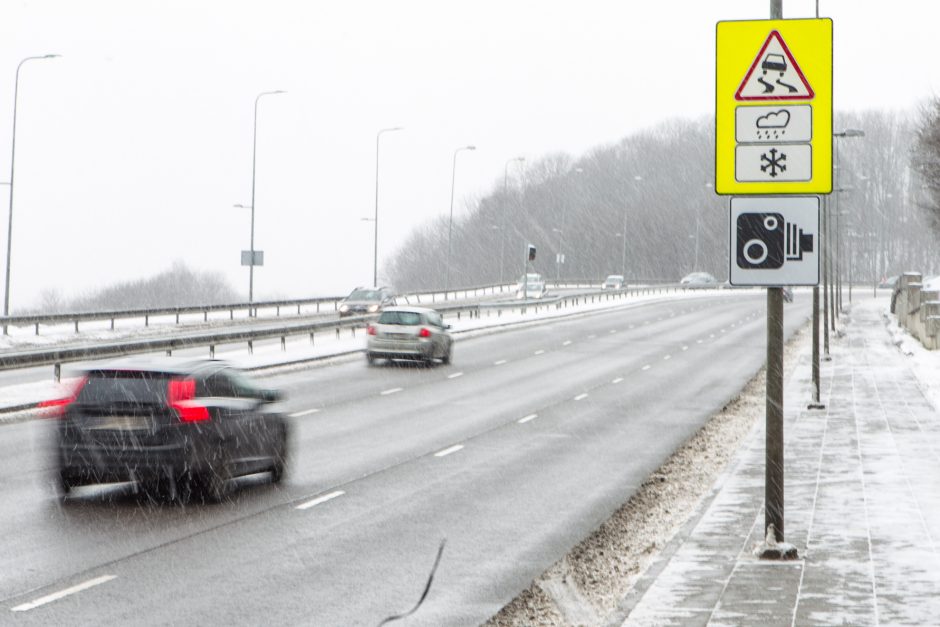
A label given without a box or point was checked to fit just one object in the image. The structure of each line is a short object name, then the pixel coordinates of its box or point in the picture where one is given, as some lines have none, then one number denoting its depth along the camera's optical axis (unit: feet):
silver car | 116.67
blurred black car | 43.11
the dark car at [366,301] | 188.09
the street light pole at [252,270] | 189.37
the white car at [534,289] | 300.81
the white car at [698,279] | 384.47
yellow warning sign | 33.12
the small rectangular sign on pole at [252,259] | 187.73
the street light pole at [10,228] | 141.49
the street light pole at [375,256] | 218.16
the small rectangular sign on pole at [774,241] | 33.12
